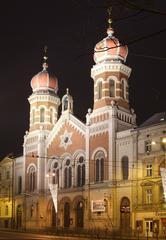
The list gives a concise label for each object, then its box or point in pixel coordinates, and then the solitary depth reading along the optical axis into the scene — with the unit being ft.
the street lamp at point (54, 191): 171.83
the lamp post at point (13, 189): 242.37
